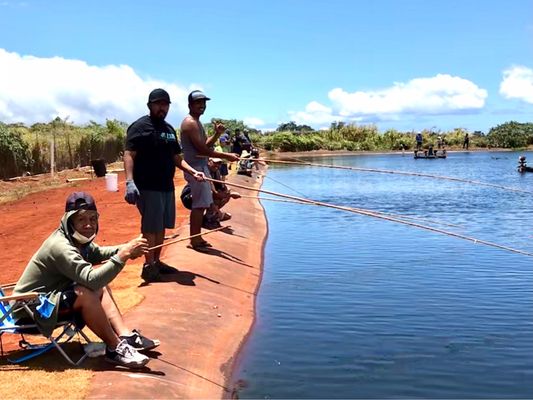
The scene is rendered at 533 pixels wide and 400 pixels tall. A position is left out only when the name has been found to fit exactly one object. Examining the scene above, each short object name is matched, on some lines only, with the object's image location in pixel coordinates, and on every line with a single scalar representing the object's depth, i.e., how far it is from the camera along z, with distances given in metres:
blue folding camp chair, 4.84
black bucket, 26.08
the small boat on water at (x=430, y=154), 50.70
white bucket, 19.38
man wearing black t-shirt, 7.28
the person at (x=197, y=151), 8.61
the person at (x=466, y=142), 71.18
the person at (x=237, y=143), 20.70
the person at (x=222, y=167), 14.65
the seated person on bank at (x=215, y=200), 10.94
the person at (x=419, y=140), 57.31
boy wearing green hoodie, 4.78
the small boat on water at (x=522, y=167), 32.88
